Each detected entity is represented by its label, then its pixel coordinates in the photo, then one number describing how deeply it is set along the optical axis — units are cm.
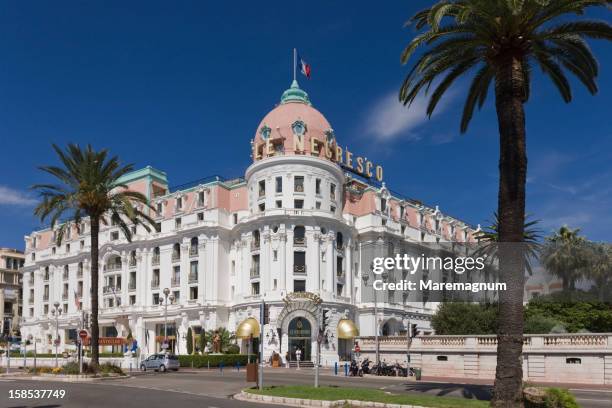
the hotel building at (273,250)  6712
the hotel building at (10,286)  12131
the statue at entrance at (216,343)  6656
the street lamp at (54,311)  8975
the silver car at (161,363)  5171
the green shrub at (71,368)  3888
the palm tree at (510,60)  2017
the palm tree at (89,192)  4231
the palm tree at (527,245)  5933
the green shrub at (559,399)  1869
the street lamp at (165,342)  5864
